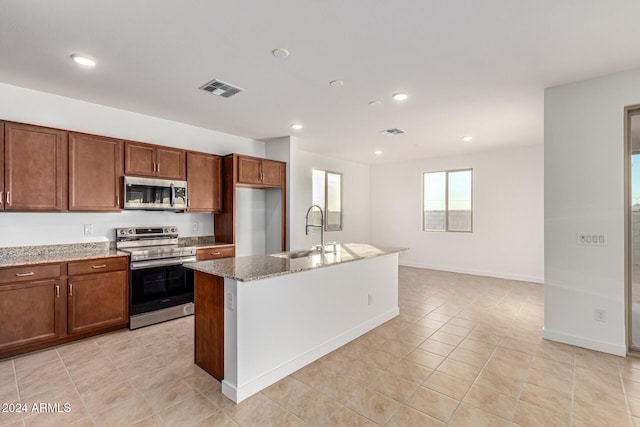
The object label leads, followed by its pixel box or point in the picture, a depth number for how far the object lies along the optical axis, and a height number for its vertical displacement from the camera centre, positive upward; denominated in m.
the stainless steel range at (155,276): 3.58 -0.79
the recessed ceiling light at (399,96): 3.42 +1.34
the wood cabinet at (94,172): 3.38 +0.47
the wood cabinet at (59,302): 2.83 -0.91
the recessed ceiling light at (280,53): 2.54 +1.36
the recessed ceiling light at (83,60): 2.61 +1.35
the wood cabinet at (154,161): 3.80 +0.69
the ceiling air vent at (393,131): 4.92 +1.34
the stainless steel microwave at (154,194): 3.77 +0.25
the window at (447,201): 6.91 +0.28
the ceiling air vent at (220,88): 3.18 +1.36
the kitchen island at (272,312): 2.25 -0.86
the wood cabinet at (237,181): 4.67 +0.52
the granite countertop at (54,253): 3.05 -0.46
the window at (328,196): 6.96 +0.39
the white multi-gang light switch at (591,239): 2.99 -0.26
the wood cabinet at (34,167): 2.98 +0.47
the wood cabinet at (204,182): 4.39 +0.47
